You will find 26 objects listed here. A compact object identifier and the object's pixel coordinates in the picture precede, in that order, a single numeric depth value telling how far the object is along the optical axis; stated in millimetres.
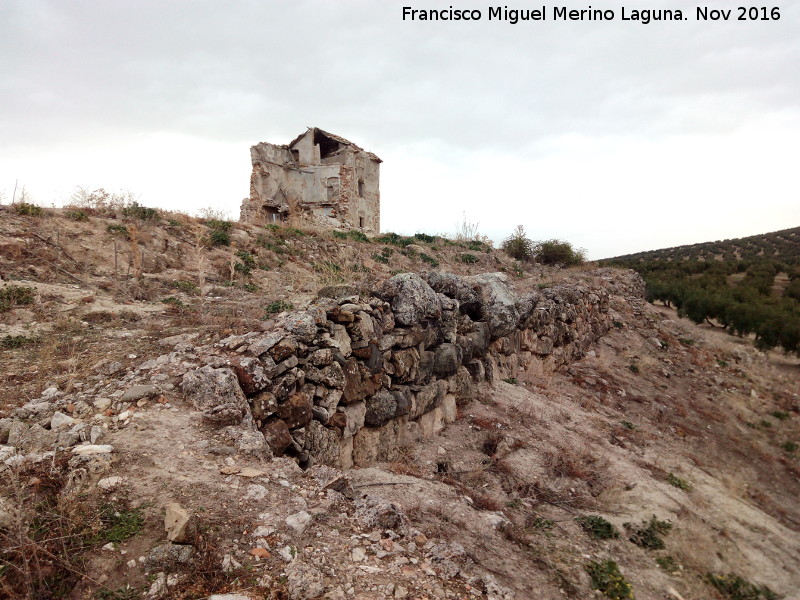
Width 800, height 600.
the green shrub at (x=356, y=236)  13883
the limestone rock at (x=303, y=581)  2174
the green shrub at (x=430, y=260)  13527
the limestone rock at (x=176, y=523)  2262
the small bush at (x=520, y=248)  18516
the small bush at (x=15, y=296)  5136
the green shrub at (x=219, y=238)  9812
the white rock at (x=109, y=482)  2572
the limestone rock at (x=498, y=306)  8555
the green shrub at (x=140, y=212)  9664
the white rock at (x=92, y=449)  2796
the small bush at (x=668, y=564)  4008
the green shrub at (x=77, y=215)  8617
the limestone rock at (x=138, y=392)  3479
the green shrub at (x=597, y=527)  4320
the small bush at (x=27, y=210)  8078
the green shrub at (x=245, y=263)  8744
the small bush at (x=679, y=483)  5959
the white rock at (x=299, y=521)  2635
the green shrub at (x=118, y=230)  8547
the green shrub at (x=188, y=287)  7047
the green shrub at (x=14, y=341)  4277
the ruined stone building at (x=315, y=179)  19311
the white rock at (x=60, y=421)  3029
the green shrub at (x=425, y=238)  16641
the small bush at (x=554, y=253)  18750
